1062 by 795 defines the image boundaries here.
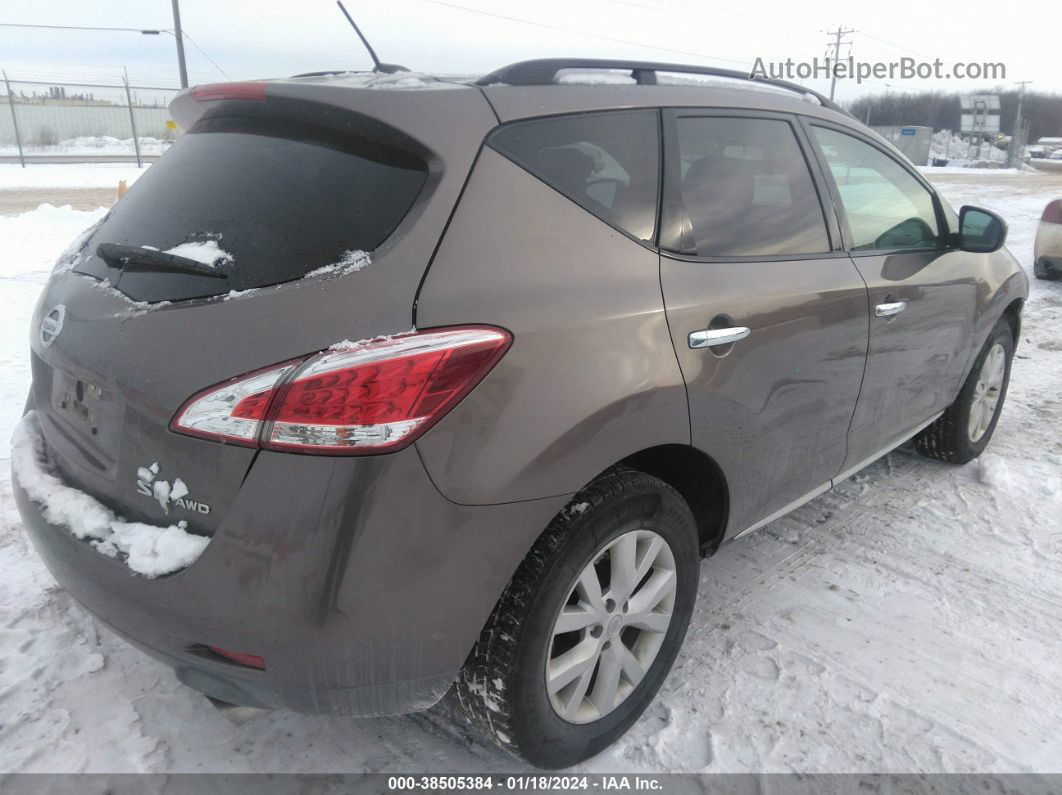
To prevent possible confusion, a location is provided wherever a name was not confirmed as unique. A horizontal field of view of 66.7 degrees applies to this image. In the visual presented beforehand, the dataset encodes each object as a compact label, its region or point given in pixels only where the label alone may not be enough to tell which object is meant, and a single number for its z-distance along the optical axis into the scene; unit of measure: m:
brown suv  1.60
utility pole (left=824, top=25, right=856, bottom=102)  61.69
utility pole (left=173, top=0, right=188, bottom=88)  20.34
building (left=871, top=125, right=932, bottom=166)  52.69
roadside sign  67.44
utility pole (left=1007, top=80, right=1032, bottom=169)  52.66
